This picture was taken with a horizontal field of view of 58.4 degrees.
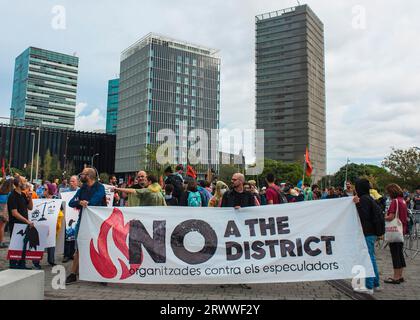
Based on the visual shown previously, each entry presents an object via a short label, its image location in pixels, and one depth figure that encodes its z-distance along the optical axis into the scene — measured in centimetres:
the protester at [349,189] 1377
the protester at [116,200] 1252
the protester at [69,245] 904
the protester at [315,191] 1681
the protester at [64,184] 1736
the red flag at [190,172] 1595
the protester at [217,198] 834
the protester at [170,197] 970
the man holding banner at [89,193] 726
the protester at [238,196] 713
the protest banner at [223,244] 641
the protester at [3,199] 1083
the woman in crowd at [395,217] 756
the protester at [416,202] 1712
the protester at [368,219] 651
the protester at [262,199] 1280
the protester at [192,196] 884
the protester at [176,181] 1005
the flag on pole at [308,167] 1449
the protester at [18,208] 796
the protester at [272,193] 870
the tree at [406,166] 4846
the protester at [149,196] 788
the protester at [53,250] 857
